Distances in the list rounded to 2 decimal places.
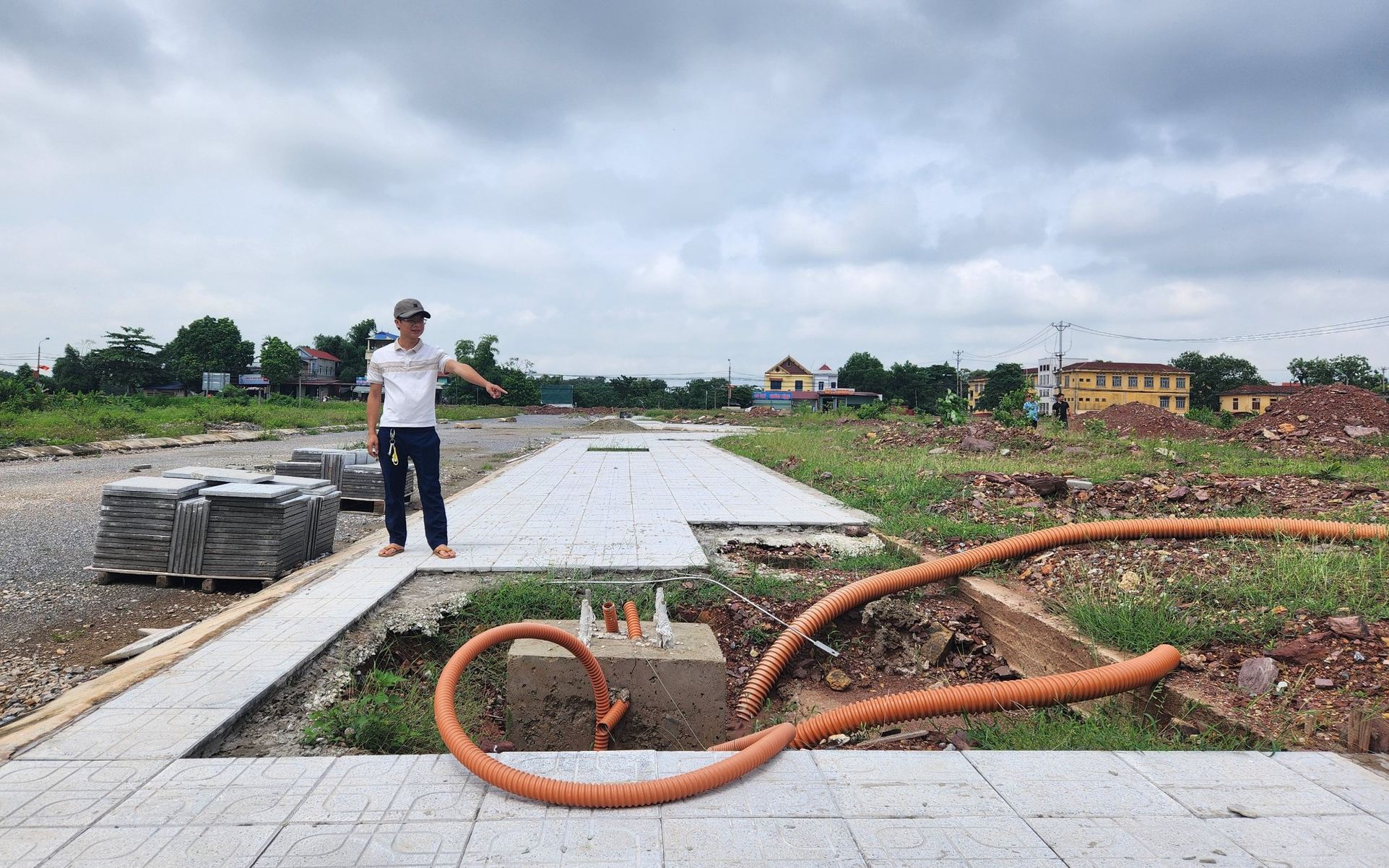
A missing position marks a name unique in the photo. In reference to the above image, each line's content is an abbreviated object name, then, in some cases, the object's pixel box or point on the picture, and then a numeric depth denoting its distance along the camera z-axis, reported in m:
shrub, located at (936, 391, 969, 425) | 19.20
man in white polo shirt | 4.71
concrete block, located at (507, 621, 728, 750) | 2.83
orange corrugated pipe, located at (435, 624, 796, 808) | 1.86
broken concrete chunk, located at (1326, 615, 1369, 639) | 2.88
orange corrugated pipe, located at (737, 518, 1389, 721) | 3.76
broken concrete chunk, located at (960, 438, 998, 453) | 12.26
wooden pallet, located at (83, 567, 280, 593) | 4.51
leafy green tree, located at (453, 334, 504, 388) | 62.55
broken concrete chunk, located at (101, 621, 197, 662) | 3.18
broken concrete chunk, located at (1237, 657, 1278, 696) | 2.66
